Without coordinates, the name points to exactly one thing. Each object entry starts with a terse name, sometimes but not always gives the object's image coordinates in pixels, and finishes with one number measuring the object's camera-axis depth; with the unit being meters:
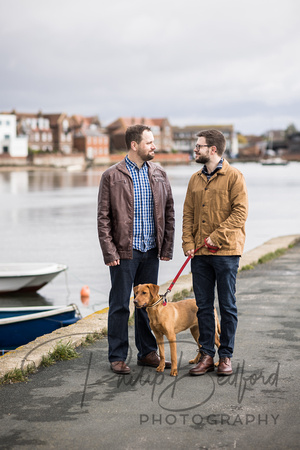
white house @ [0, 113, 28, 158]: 134.38
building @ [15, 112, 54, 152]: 141.12
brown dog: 5.49
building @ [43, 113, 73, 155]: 145.75
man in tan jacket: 5.51
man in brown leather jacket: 5.70
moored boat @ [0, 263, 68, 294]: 15.15
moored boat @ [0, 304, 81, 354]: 9.65
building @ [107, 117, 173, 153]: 168.12
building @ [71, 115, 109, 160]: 152.25
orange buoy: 15.18
